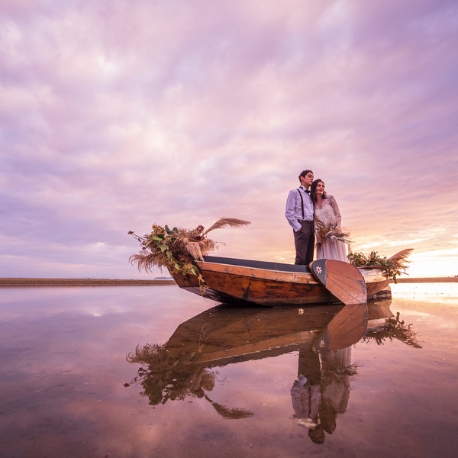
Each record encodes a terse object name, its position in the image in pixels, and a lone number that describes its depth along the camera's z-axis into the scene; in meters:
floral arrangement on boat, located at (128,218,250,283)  5.57
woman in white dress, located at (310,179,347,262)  7.91
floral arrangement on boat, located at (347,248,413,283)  8.70
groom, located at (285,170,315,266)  7.27
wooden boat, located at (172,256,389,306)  5.74
